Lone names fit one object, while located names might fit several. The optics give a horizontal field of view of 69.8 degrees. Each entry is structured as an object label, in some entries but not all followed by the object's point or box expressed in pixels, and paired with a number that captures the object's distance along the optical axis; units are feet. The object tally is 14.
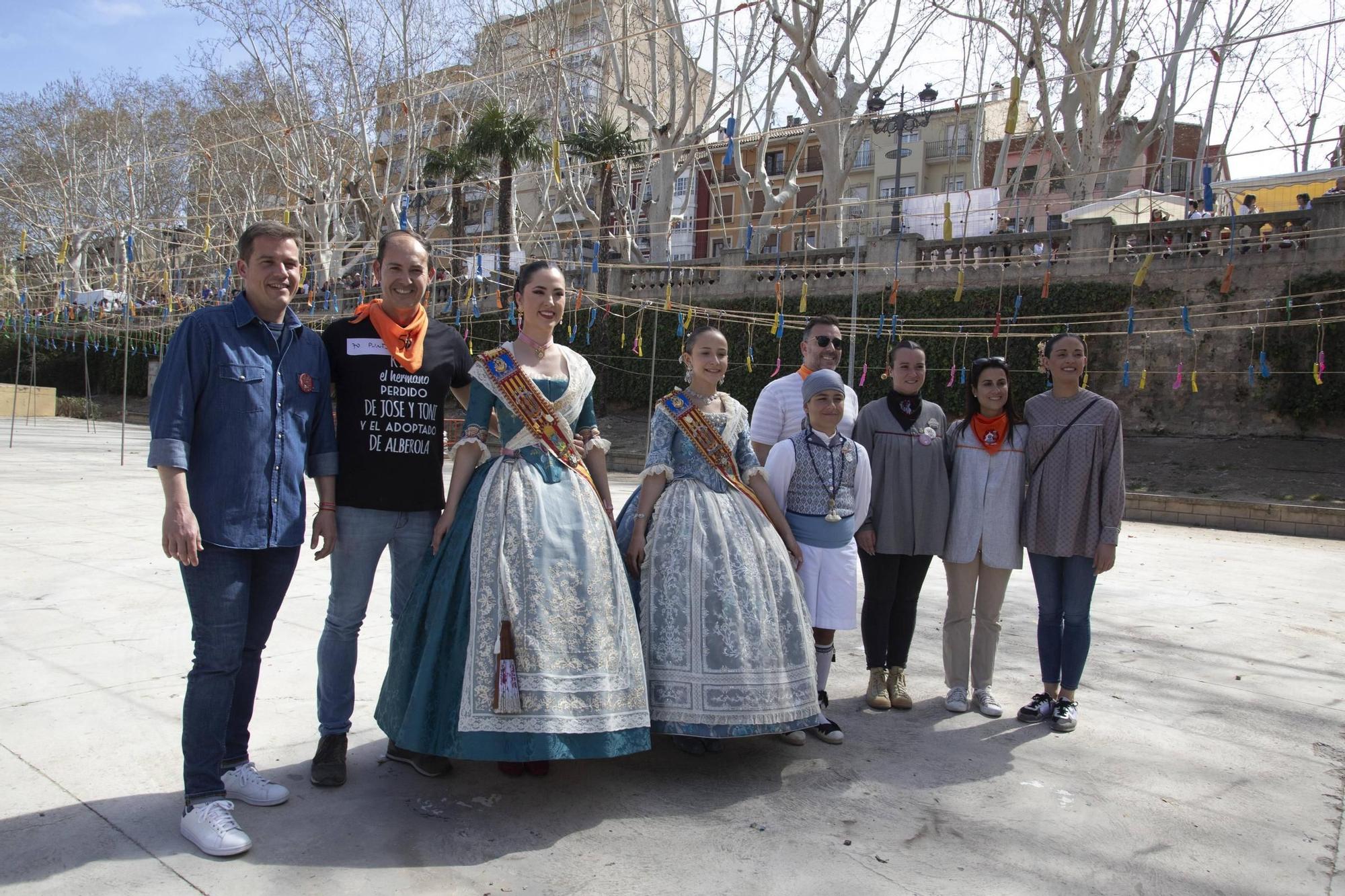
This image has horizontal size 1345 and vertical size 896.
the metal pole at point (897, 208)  52.87
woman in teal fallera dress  9.19
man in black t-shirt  9.80
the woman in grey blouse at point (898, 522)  13.08
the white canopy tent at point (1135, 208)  57.98
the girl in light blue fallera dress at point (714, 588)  10.21
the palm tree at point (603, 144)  73.31
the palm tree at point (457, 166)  70.79
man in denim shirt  8.40
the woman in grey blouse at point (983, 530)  13.16
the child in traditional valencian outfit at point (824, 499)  12.07
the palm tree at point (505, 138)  68.23
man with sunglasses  13.69
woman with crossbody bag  12.73
